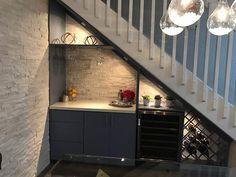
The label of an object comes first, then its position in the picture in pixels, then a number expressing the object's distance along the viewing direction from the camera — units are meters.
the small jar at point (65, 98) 3.01
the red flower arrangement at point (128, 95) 2.96
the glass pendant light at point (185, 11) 1.14
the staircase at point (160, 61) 2.34
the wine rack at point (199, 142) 2.90
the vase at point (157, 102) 2.77
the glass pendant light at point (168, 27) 1.53
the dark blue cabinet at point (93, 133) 2.67
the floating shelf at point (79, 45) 2.67
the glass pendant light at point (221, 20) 1.30
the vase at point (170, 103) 2.78
